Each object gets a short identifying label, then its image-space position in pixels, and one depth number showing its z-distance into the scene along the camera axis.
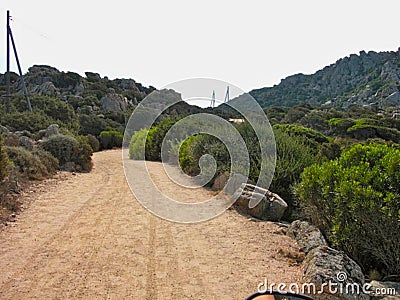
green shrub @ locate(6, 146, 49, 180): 11.05
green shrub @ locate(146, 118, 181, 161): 19.53
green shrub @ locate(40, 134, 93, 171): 14.79
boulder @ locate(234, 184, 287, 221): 7.74
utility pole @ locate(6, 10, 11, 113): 20.90
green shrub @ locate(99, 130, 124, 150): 27.50
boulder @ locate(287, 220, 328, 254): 5.57
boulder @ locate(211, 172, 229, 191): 10.27
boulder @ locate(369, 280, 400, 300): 4.11
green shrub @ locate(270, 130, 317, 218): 9.11
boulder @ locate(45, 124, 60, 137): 17.23
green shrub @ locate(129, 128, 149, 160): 19.62
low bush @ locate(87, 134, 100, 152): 24.85
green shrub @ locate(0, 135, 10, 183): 8.40
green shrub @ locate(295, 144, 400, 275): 4.60
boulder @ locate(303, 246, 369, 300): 3.95
